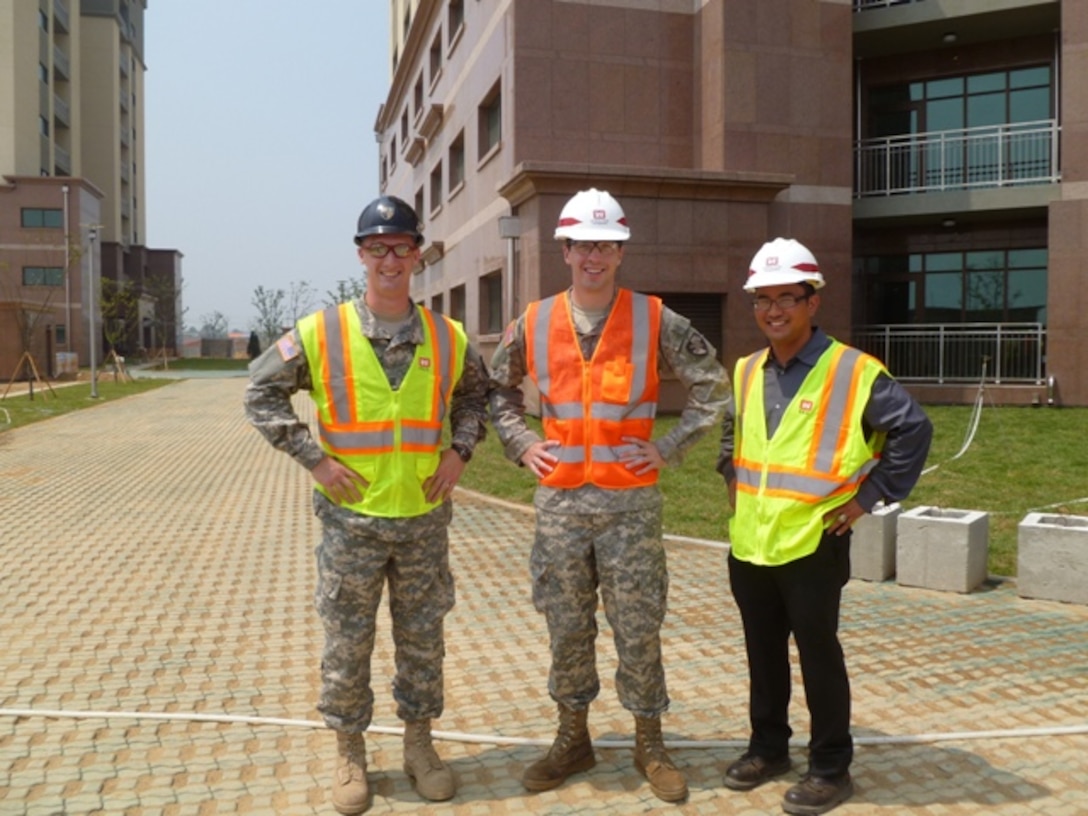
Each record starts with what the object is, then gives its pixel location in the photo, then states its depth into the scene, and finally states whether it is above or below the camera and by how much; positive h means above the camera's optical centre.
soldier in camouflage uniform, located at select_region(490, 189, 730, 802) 3.77 -0.35
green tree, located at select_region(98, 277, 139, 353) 48.88 +3.71
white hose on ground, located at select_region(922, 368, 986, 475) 11.69 -0.92
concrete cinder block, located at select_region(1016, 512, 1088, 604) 6.27 -1.21
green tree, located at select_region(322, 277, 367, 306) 58.80 +5.11
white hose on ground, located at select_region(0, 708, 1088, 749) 4.18 -1.57
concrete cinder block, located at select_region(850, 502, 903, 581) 6.89 -1.22
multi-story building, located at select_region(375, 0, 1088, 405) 18.55 +4.49
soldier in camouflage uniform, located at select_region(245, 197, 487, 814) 3.76 -0.36
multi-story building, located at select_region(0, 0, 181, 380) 50.56 +11.37
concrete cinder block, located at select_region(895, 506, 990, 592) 6.56 -1.20
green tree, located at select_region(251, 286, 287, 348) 78.75 +4.91
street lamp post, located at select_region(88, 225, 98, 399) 27.43 -0.13
